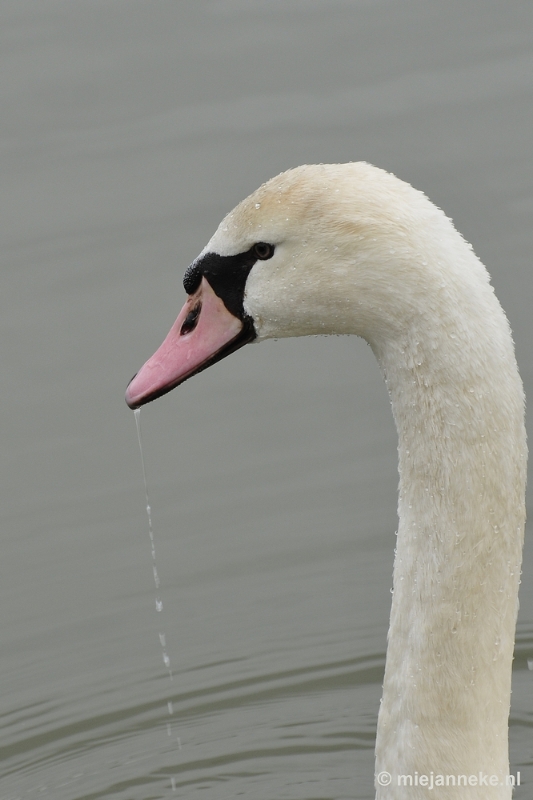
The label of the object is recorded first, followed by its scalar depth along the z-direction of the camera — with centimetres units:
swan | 664
